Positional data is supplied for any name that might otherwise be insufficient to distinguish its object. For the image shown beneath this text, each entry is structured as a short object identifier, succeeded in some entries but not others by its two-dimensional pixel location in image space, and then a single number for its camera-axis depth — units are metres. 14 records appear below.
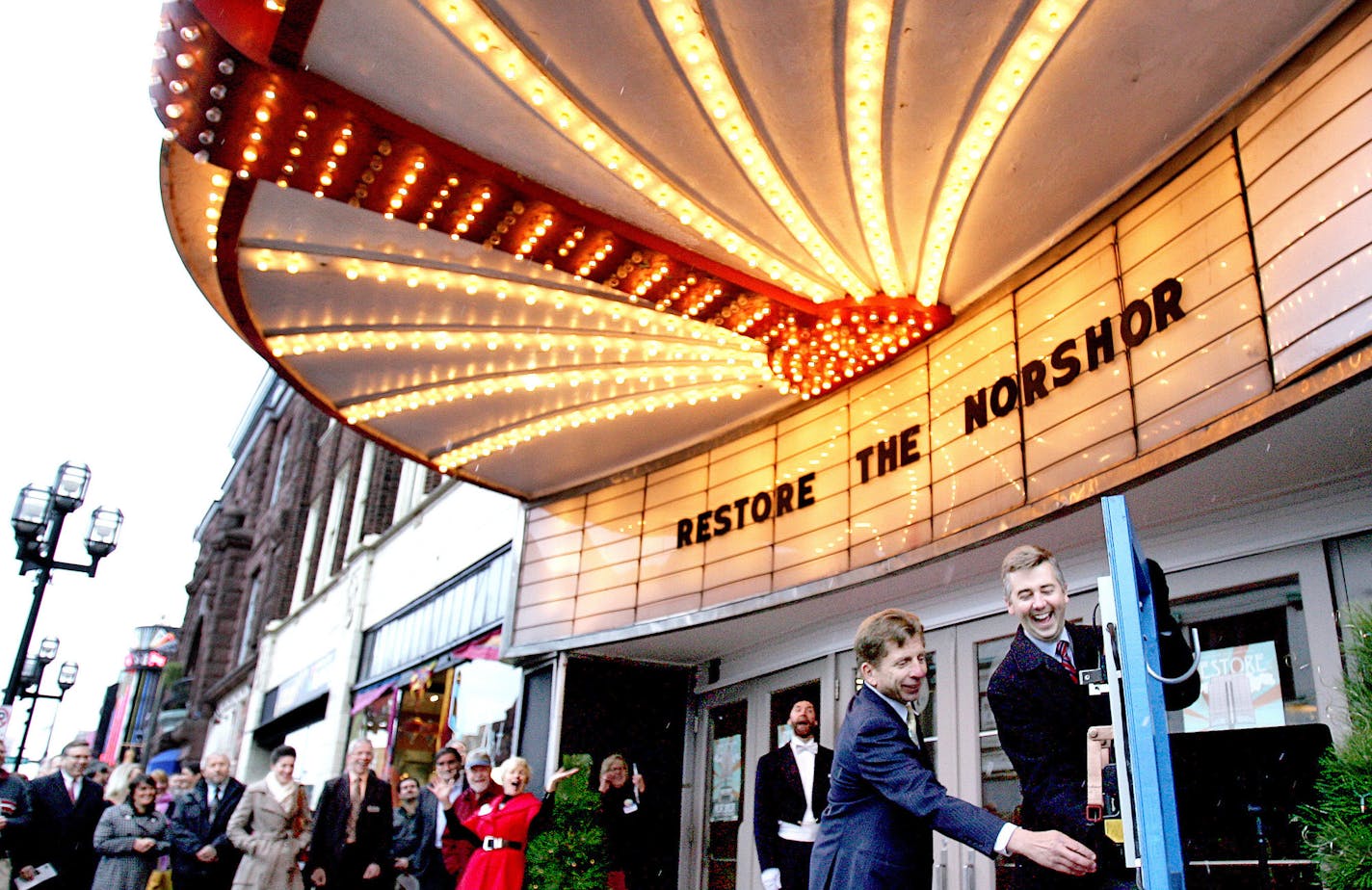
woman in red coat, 7.86
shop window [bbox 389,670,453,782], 14.59
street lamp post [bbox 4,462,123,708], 11.66
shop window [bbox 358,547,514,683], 13.12
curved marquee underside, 5.07
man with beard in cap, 8.45
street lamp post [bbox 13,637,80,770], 21.83
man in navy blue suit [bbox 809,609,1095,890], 3.36
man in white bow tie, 7.04
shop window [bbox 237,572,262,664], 31.02
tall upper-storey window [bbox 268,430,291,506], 34.31
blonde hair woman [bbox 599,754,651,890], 8.42
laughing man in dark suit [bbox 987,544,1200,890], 3.44
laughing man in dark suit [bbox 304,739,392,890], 8.84
